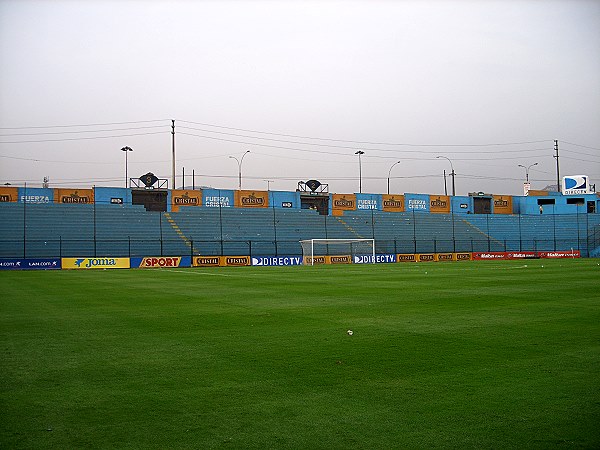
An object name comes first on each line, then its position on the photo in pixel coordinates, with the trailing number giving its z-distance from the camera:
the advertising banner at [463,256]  65.06
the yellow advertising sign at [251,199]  71.44
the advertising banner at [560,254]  65.75
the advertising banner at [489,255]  65.56
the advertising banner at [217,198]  69.94
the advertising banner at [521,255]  64.94
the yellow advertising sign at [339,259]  58.12
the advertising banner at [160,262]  51.69
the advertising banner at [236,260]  55.41
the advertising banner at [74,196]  62.91
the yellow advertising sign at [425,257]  63.56
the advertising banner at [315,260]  57.59
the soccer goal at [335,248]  58.12
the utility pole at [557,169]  97.31
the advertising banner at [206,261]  53.93
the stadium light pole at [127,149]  73.81
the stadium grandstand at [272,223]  55.44
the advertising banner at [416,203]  79.38
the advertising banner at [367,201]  76.63
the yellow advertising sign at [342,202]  75.38
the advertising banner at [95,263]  49.72
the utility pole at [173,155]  69.12
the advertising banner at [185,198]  67.31
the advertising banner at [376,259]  59.92
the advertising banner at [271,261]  56.12
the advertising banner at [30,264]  47.91
